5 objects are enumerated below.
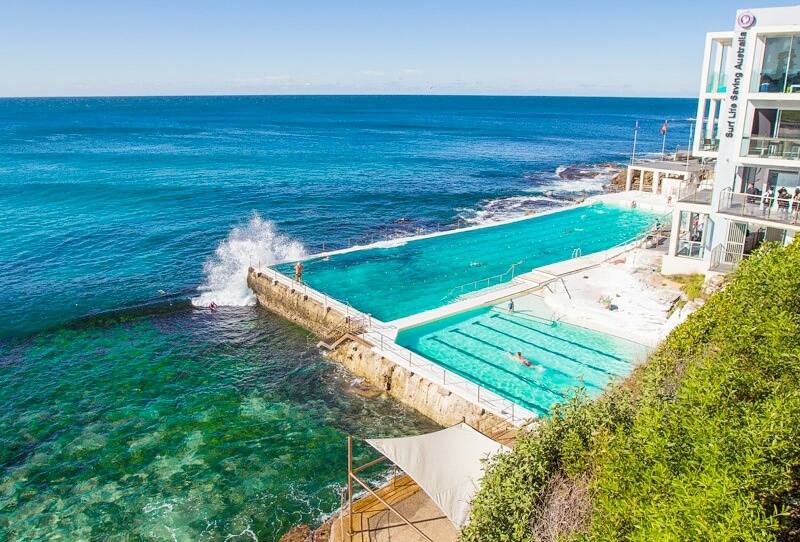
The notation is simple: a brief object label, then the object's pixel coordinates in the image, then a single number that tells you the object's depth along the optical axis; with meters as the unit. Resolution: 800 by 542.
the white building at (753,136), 22.47
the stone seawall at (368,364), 20.80
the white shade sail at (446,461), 13.39
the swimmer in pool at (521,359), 23.64
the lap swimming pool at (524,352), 22.14
